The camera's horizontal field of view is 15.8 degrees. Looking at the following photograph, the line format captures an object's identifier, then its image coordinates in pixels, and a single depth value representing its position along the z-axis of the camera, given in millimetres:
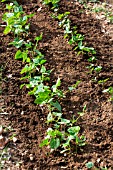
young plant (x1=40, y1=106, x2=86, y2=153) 3373
